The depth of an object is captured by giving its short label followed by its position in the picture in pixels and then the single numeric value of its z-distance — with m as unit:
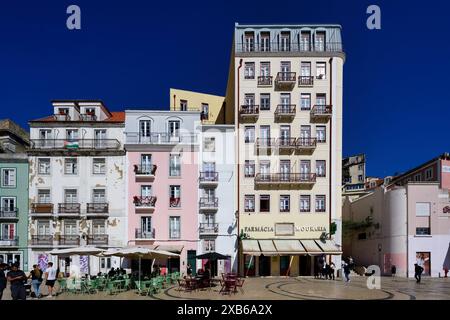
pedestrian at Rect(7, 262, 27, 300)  12.40
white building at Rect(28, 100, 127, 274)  38.09
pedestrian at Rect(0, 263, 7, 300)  12.94
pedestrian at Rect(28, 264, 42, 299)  19.30
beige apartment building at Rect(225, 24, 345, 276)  39.19
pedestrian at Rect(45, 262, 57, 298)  20.02
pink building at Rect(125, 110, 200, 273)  38.72
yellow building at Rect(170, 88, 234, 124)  48.53
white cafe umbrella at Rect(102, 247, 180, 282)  23.37
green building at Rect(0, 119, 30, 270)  37.72
